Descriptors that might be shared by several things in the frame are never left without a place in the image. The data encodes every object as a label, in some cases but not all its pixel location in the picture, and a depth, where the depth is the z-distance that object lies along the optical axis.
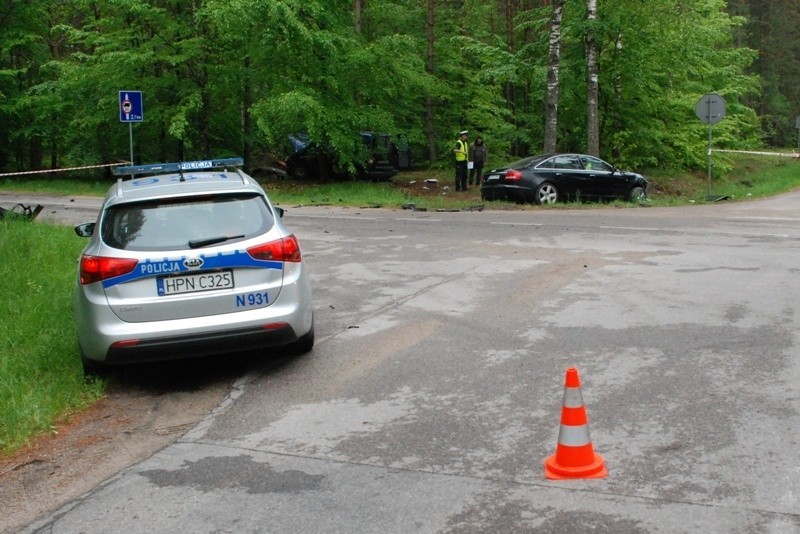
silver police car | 7.22
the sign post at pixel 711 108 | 26.25
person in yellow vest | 28.27
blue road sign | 22.52
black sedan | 24.50
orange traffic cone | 5.12
